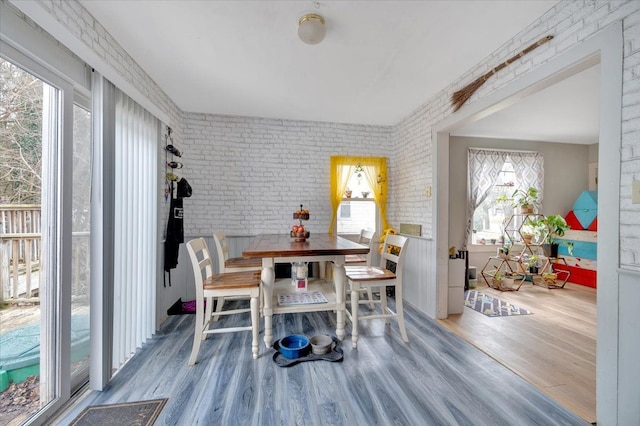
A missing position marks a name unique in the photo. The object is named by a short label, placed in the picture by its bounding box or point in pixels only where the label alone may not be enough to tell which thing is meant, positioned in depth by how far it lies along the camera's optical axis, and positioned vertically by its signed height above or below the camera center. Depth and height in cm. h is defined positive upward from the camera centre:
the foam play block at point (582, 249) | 438 -64
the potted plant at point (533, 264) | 436 -87
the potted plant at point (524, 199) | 451 +23
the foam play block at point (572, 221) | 475 -16
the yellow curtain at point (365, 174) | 399 +52
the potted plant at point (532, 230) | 446 -31
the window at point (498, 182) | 475 +55
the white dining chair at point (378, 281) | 235 -64
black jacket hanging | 290 -28
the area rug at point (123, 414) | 153 -124
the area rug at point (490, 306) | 324 -124
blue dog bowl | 213 -115
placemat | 235 -81
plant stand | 429 -97
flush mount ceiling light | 179 +125
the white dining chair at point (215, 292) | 209 -66
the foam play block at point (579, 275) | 434 -107
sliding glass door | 136 -16
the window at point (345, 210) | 416 +1
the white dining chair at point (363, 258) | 297 -57
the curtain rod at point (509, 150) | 473 +113
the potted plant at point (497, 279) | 421 -109
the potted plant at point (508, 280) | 422 -111
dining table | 211 -52
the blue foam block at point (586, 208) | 458 +8
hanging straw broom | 187 +118
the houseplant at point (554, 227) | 441 -25
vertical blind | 208 -16
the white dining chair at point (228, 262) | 280 -59
